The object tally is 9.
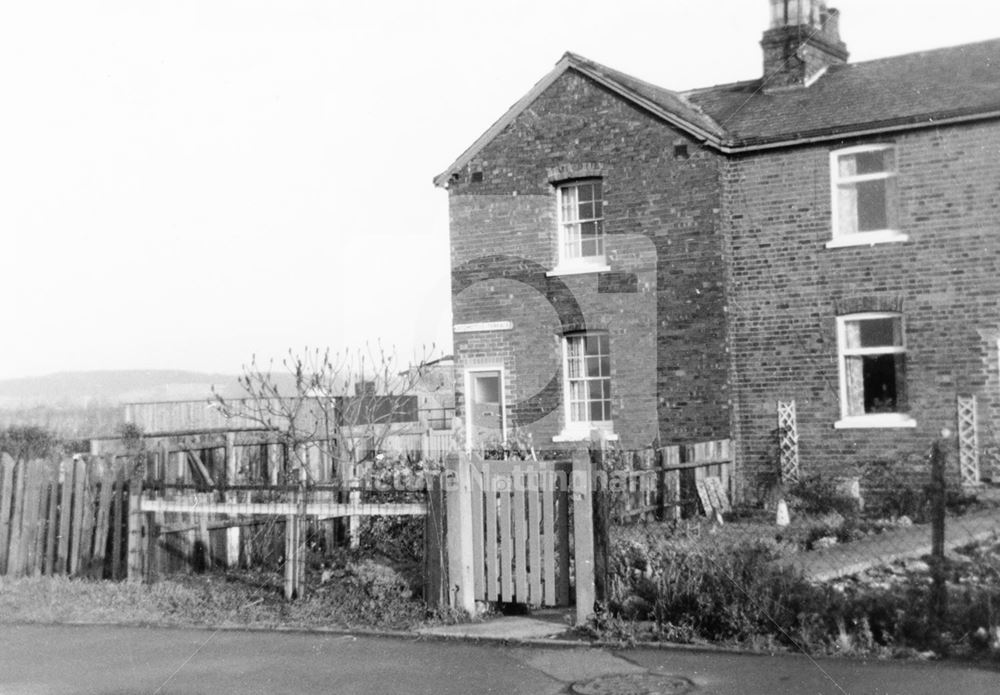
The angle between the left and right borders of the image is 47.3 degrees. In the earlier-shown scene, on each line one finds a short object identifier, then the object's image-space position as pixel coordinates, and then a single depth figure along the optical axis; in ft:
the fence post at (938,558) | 26.30
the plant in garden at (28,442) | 71.05
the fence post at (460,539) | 31.73
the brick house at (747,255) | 60.59
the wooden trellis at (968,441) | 58.59
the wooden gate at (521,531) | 30.76
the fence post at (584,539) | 29.91
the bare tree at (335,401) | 44.73
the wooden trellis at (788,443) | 63.36
